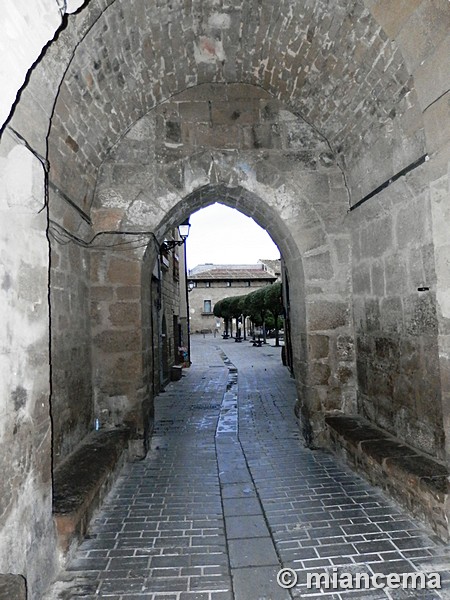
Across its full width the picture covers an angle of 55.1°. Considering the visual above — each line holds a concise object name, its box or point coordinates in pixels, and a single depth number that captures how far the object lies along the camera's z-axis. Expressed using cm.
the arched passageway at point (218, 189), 229
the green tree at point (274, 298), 1909
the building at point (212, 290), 4597
